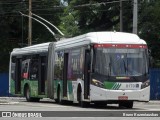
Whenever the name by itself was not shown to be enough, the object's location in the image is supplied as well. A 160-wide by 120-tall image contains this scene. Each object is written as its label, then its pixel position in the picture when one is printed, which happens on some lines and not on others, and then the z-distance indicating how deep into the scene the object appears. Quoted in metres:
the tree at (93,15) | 55.28
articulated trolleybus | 24.22
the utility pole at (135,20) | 36.37
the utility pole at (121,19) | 42.97
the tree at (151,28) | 48.72
